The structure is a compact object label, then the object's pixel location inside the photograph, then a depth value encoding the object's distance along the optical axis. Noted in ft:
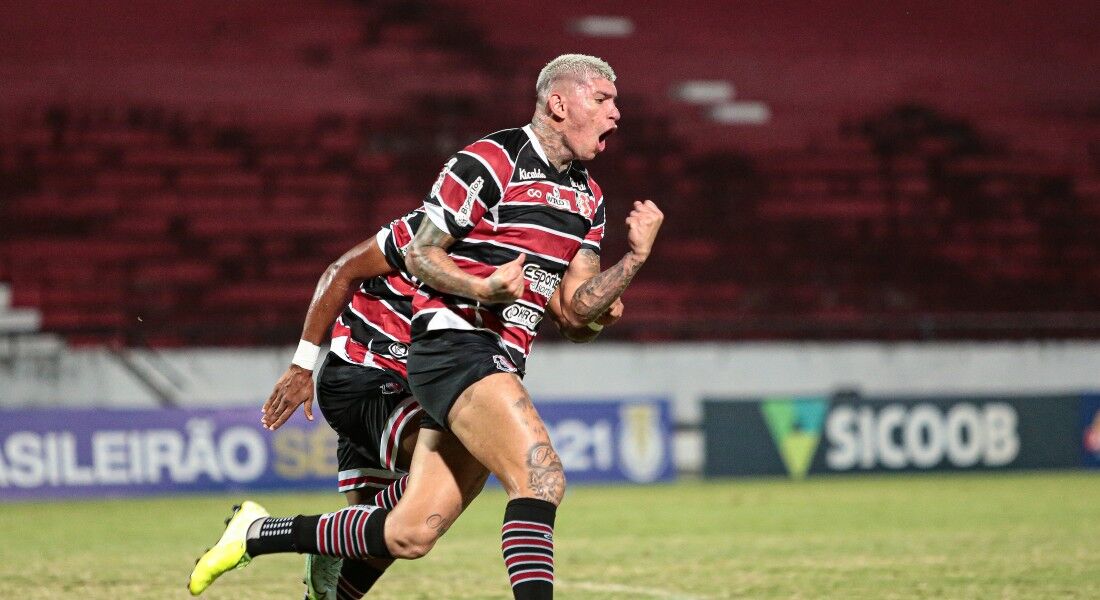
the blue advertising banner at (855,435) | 96.43
